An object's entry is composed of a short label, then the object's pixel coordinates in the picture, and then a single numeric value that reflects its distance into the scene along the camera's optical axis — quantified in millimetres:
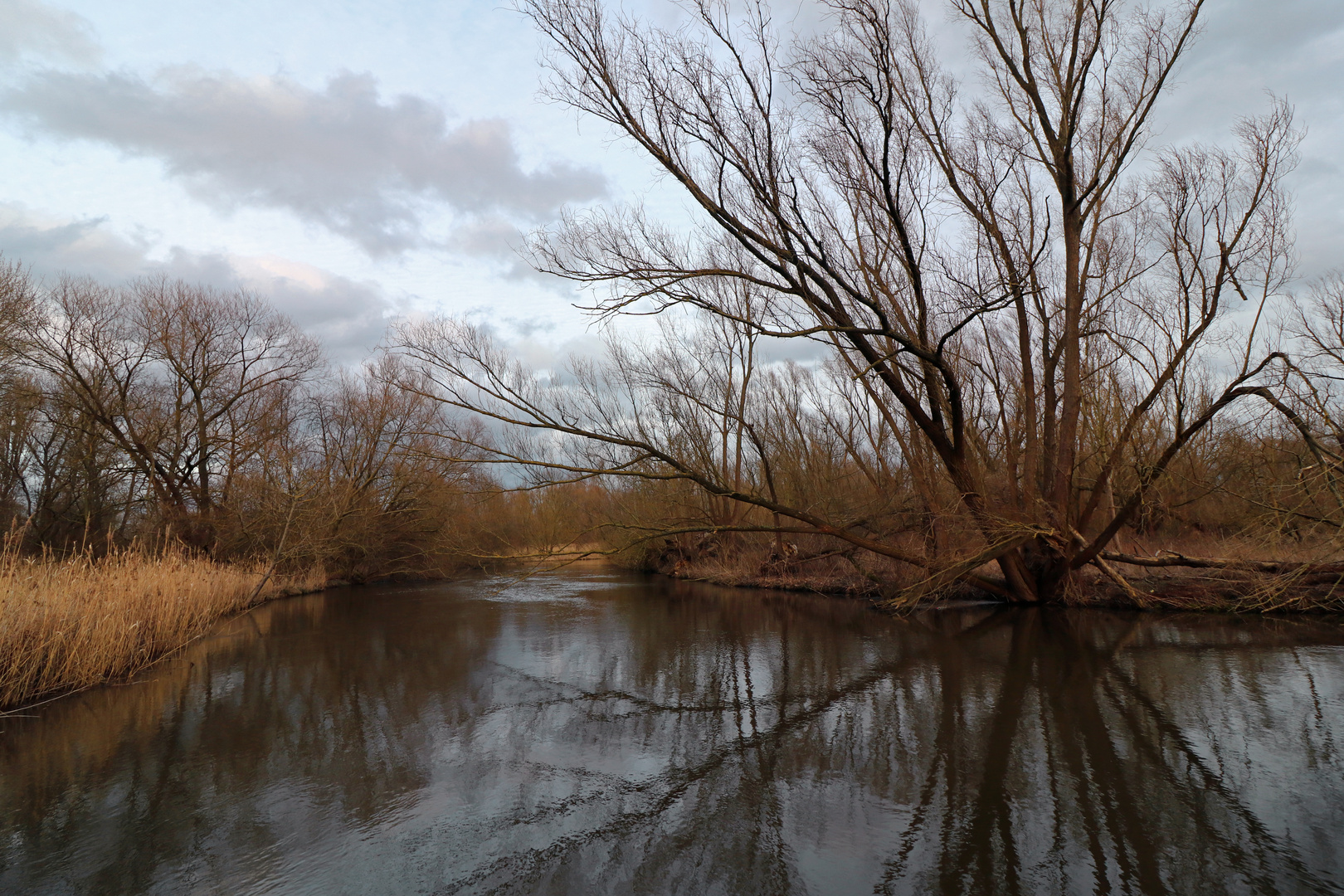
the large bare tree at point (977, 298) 9266
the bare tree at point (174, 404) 20141
